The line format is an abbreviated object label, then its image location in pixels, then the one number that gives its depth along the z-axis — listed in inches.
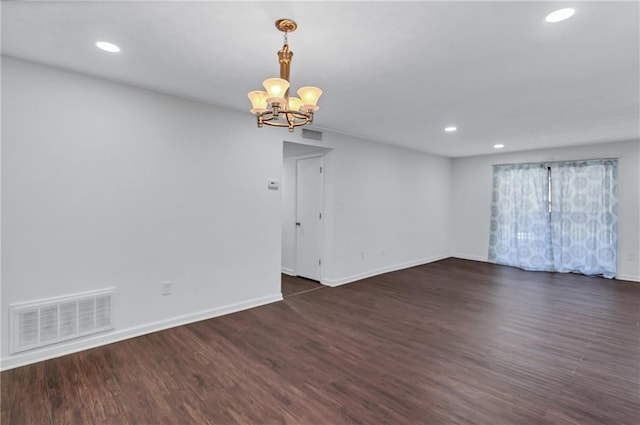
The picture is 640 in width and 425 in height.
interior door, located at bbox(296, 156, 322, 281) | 209.9
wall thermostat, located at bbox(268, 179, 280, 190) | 165.3
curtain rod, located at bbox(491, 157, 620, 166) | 228.2
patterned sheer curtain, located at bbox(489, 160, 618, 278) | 229.3
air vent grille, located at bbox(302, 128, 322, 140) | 181.0
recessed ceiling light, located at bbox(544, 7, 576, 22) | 71.4
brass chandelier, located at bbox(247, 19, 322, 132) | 74.5
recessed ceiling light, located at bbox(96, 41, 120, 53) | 89.7
